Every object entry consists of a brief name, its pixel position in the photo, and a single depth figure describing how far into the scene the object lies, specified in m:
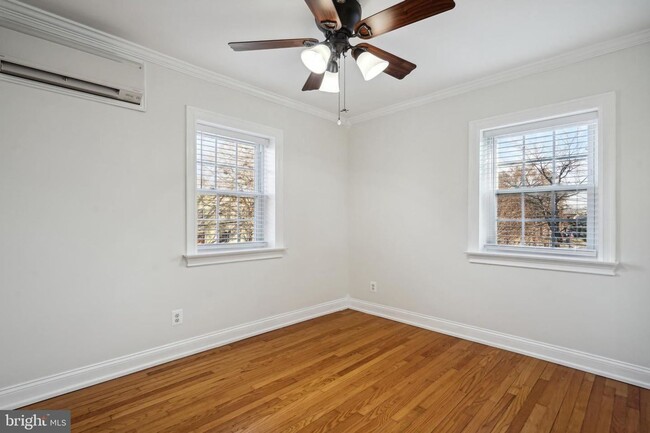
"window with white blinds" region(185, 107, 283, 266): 3.01
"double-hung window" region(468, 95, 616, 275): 2.62
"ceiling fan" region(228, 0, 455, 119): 1.67
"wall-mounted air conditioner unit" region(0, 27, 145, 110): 2.13
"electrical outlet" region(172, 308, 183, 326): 2.85
